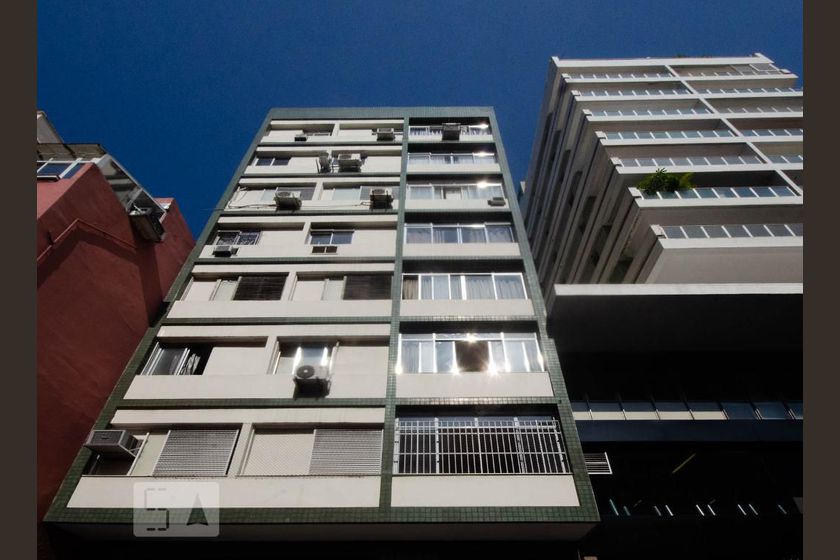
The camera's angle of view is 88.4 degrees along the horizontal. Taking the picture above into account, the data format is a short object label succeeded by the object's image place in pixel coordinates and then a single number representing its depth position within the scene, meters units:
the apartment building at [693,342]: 11.79
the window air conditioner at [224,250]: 15.95
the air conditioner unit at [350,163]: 20.44
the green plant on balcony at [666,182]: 19.39
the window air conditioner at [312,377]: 11.27
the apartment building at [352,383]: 9.38
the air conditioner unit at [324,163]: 20.30
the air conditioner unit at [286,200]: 17.84
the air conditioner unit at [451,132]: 22.11
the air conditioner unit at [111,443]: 10.03
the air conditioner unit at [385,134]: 22.47
